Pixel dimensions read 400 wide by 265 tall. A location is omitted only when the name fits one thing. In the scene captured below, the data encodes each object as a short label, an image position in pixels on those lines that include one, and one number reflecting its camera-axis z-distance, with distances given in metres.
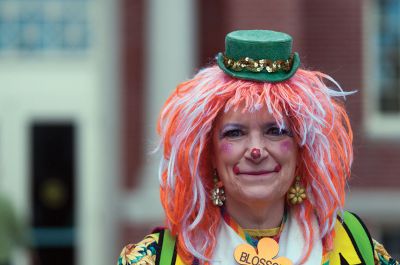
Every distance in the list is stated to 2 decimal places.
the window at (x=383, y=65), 18.98
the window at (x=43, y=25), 20.86
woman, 6.78
